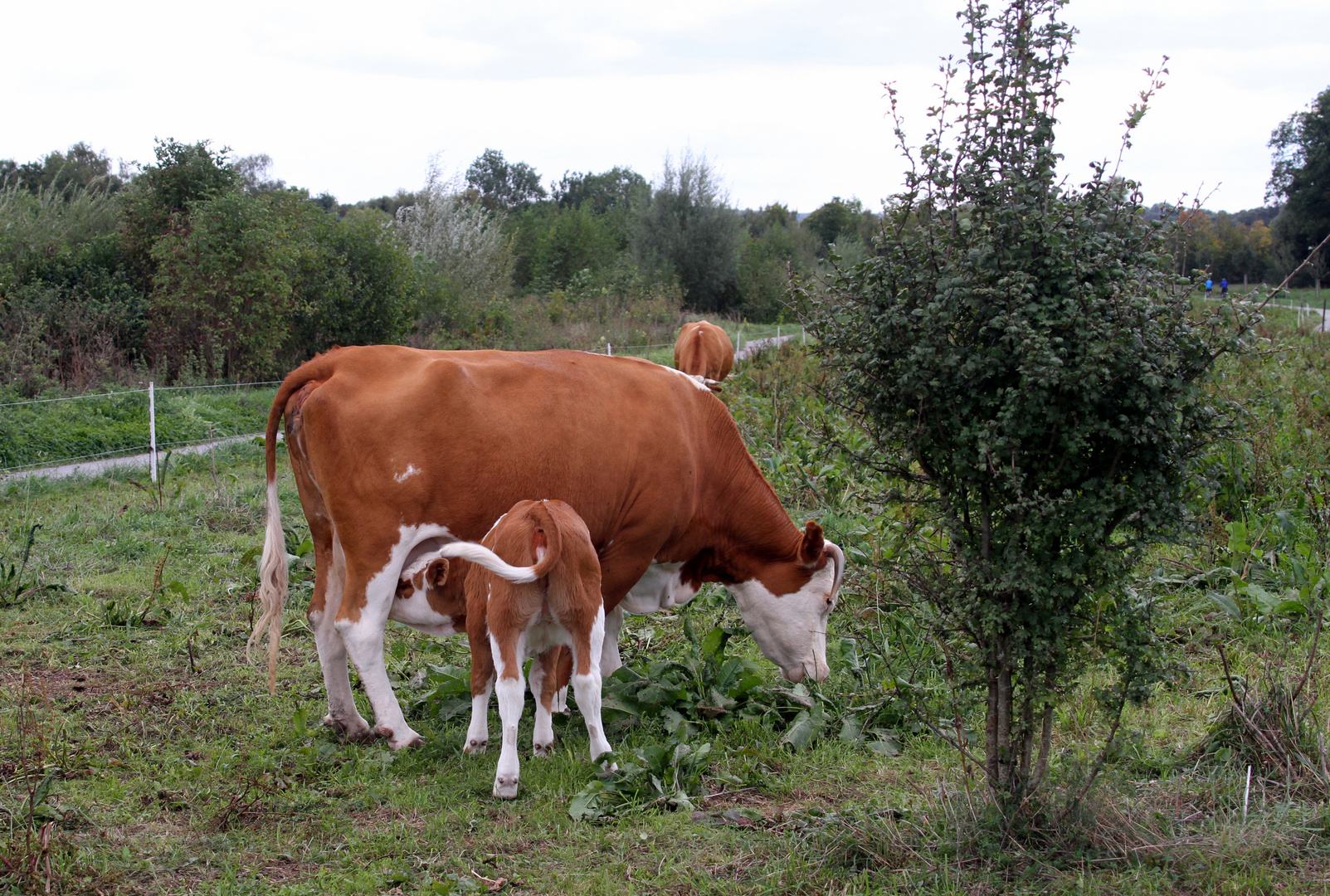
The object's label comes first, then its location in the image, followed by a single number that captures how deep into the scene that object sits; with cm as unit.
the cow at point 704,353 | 1639
